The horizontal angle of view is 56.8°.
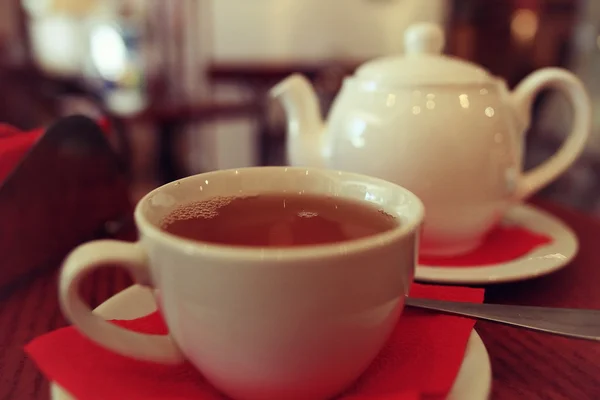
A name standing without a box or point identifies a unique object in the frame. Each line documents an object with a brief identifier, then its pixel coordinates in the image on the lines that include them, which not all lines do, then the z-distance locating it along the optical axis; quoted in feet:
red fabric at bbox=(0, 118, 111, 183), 1.59
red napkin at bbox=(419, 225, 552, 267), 1.78
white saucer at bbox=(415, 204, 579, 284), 1.56
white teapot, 1.76
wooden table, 1.15
